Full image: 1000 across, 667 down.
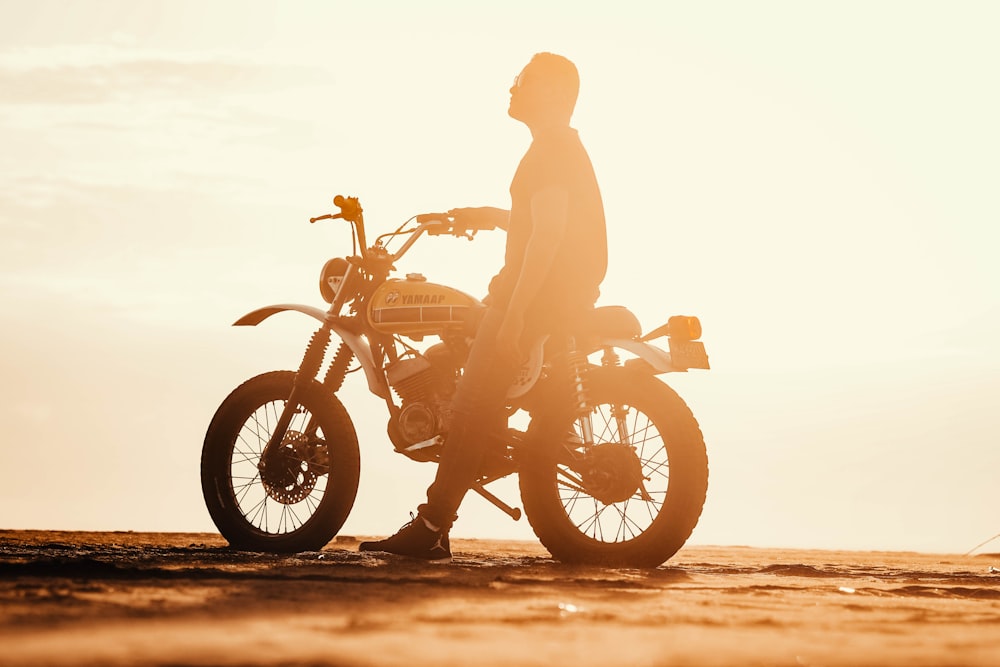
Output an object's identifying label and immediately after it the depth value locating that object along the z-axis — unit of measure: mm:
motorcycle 11078
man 11227
